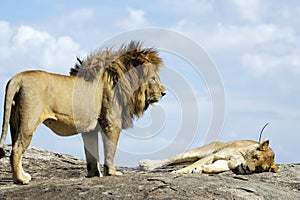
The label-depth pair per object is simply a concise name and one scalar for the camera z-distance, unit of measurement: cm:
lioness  1870
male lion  1309
